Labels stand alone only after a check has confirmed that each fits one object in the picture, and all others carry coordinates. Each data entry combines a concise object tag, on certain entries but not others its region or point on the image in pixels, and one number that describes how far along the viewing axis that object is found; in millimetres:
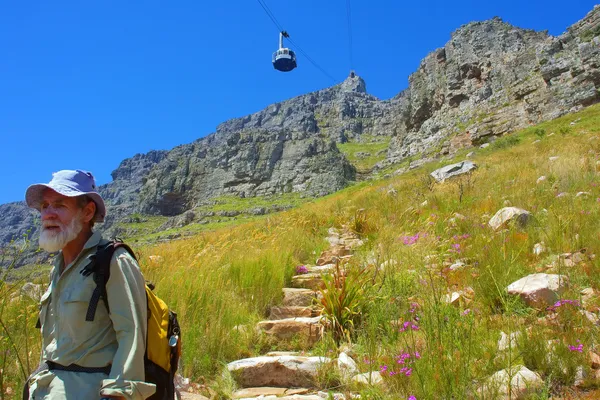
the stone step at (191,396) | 2705
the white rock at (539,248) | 4129
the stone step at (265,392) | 2873
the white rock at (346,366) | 2812
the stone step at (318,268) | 5545
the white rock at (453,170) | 11773
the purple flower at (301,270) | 5778
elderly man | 1860
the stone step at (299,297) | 4707
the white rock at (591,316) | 2557
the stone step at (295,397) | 2701
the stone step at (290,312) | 4379
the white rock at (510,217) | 5061
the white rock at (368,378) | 2555
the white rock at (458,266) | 4199
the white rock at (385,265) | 4239
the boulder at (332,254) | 6146
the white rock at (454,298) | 3312
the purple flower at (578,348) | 2238
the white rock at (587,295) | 2924
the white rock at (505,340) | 2521
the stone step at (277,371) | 3043
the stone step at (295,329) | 3701
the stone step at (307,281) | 5211
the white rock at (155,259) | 5750
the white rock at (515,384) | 2082
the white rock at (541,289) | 2945
